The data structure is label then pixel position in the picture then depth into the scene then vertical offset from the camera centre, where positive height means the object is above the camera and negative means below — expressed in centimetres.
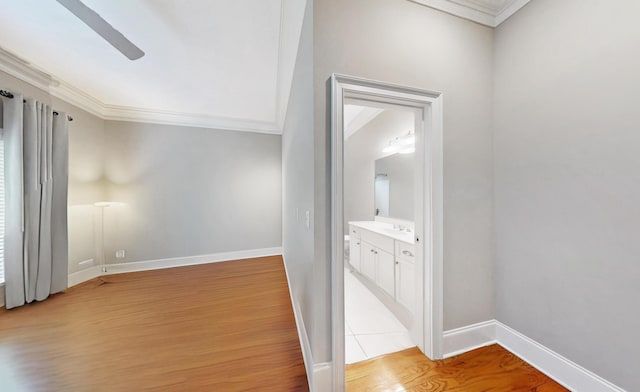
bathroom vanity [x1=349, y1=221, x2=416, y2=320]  193 -79
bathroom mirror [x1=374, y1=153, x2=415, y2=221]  272 +16
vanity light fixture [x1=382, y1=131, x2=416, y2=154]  254 +74
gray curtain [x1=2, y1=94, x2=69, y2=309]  216 +0
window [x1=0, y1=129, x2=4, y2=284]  217 -8
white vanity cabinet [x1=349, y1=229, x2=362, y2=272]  295 -85
